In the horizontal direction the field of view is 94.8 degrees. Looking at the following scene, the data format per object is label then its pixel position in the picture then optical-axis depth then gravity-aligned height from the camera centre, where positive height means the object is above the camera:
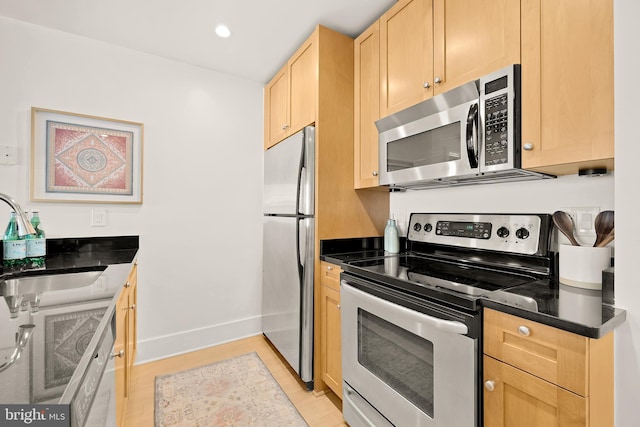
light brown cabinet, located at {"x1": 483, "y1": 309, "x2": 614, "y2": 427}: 0.79 -0.47
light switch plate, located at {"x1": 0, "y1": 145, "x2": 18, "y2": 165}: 1.84 +0.37
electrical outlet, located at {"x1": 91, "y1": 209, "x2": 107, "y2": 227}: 2.10 -0.03
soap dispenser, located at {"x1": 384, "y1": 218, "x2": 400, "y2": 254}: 1.99 -0.16
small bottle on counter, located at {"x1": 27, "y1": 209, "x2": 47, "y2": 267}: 1.57 -0.19
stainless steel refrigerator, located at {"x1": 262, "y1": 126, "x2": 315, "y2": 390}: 1.92 -0.26
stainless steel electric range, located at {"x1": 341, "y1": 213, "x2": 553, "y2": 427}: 1.02 -0.39
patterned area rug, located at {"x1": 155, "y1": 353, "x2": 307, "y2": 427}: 1.67 -1.16
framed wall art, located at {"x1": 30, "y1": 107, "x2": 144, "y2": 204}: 1.95 +0.39
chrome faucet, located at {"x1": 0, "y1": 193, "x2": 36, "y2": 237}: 1.48 -0.06
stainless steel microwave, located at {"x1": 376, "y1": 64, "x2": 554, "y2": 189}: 1.19 +0.37
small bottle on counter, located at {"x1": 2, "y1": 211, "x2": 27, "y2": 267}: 1.47 -0.18
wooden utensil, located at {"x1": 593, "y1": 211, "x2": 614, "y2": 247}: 1.08 -0.03
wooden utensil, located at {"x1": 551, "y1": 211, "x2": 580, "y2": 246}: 1.18 -0.03
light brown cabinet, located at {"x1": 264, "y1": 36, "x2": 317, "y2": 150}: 2.00 +0.92
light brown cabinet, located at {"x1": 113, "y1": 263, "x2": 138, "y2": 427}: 1.10 -0.59
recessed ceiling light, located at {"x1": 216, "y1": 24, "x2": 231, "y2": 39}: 1.98 +1.26
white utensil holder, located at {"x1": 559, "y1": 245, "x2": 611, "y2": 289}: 1.07 -0.18
